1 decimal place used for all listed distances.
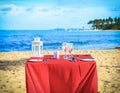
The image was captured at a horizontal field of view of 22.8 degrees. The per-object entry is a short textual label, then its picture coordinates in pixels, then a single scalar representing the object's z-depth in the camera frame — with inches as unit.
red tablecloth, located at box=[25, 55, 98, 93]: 139.9
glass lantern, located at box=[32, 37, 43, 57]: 154.9
